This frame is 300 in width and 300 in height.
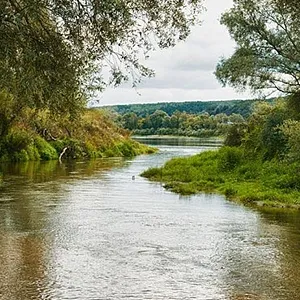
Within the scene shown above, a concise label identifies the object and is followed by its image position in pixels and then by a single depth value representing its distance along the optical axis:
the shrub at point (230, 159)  36.36
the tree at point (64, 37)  9.75
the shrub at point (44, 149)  53.72
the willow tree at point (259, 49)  28.56
